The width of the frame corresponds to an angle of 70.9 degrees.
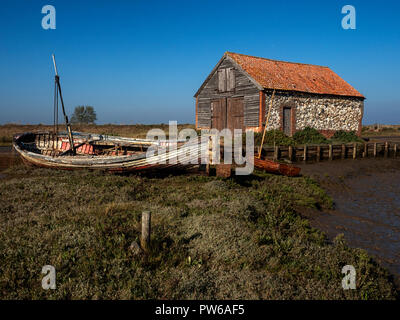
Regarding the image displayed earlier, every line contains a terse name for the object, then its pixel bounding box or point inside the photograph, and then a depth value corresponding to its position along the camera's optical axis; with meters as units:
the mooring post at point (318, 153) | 20.12
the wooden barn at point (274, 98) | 22.75
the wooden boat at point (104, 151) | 11.57
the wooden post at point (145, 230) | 5.18
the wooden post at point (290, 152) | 18.72
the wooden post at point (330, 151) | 20.89
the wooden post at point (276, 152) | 17.98
